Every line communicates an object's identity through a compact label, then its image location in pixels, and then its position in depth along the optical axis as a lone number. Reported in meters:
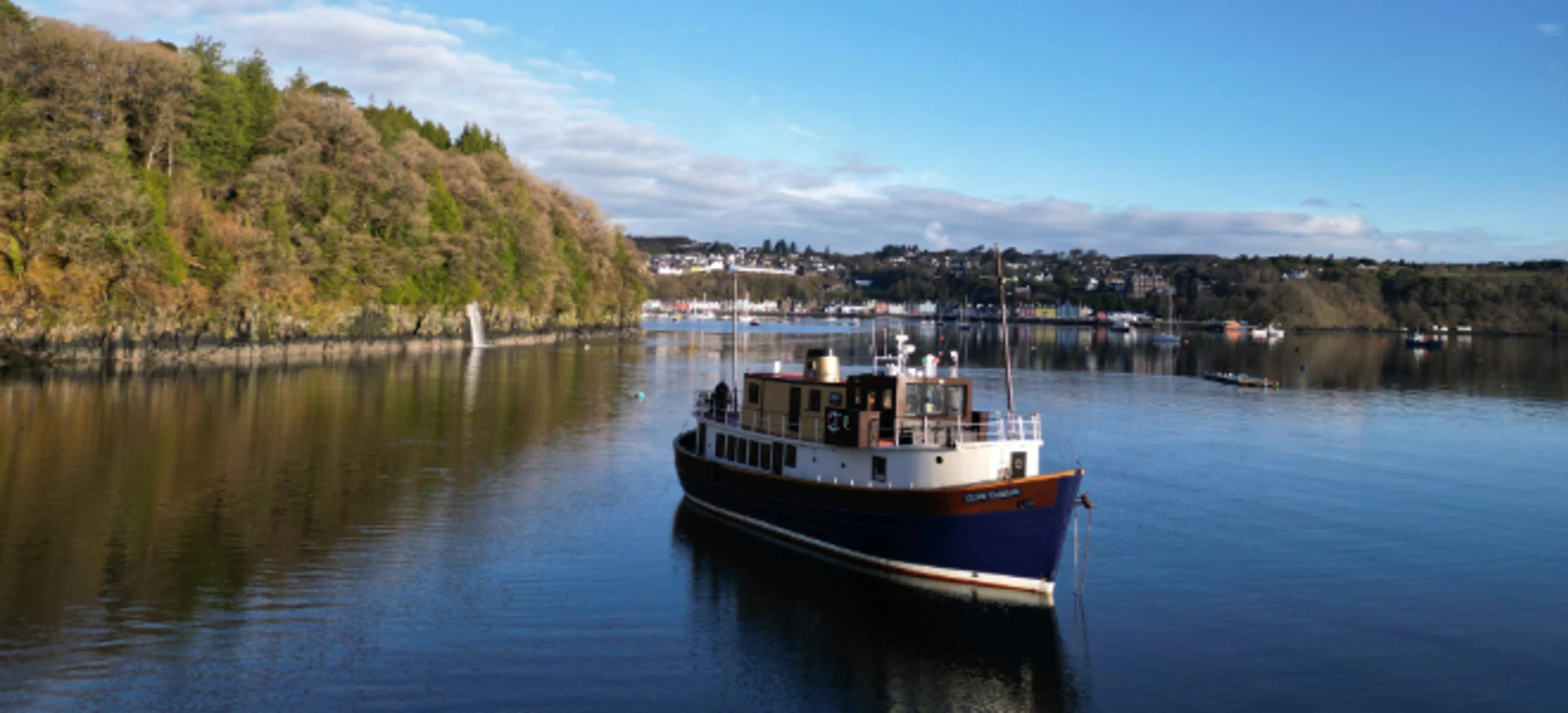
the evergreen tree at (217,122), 95.06
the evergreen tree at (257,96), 103.44
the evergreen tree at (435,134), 163.88
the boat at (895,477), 26.95
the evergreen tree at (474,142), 176.00
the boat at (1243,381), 99.69
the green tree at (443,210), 123.31
